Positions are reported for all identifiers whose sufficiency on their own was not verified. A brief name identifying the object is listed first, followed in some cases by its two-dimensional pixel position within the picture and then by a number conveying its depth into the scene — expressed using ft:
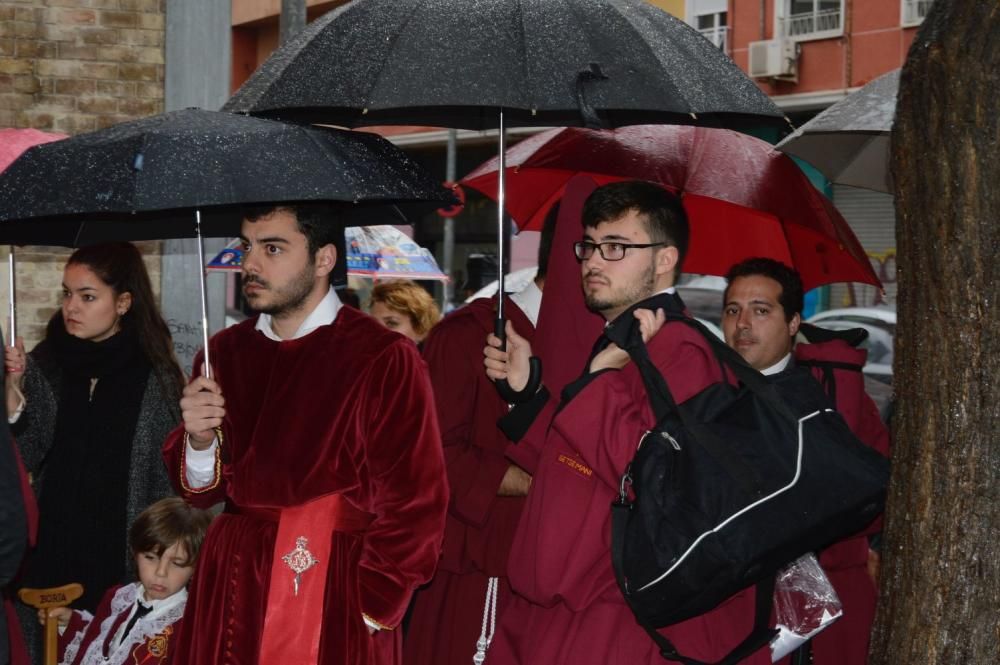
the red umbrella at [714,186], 16.66
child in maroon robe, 16.25
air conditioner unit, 79.00
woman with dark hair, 17.46
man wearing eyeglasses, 11.19
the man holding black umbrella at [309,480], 12.75
